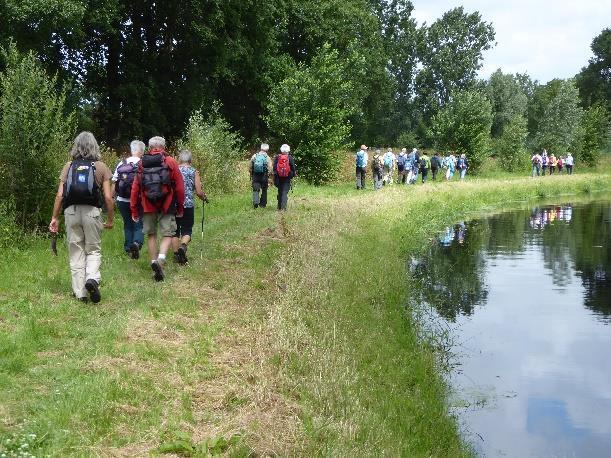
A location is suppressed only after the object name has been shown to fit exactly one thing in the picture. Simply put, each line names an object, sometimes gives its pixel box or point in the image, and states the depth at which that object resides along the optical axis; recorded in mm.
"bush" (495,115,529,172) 53750
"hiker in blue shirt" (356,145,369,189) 29781
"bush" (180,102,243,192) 22859
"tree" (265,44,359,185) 31344
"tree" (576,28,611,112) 85938
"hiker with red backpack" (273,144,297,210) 17734
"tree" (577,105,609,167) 58750
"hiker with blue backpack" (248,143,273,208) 18453
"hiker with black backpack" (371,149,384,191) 29706
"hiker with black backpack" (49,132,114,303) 8266
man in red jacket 9352
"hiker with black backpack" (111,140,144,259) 10719
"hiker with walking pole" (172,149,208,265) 11102
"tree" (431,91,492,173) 45625
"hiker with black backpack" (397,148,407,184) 33688
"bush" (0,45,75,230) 12656
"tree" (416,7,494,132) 74125
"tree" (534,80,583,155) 65688
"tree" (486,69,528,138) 81938
